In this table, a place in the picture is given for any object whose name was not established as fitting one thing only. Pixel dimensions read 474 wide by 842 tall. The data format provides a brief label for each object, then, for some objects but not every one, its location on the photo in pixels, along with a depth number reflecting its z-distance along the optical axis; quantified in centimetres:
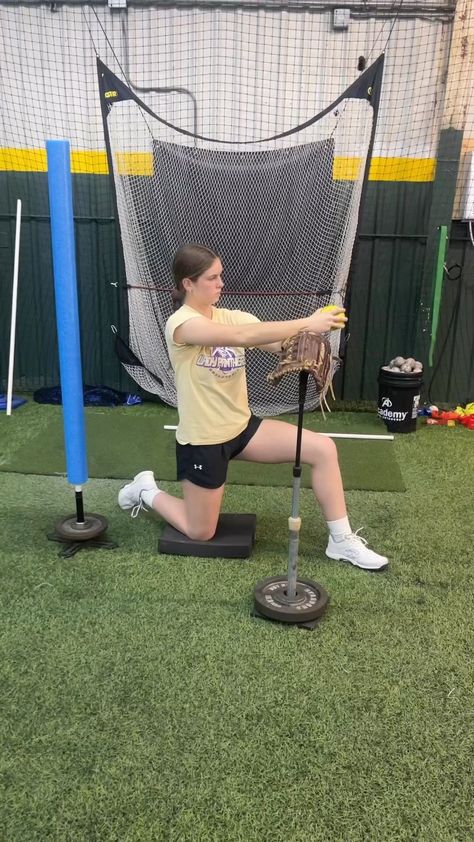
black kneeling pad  270
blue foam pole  244
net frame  384
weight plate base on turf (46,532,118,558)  272
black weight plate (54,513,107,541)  274
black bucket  440
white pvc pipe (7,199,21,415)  463
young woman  243
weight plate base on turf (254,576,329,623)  222
